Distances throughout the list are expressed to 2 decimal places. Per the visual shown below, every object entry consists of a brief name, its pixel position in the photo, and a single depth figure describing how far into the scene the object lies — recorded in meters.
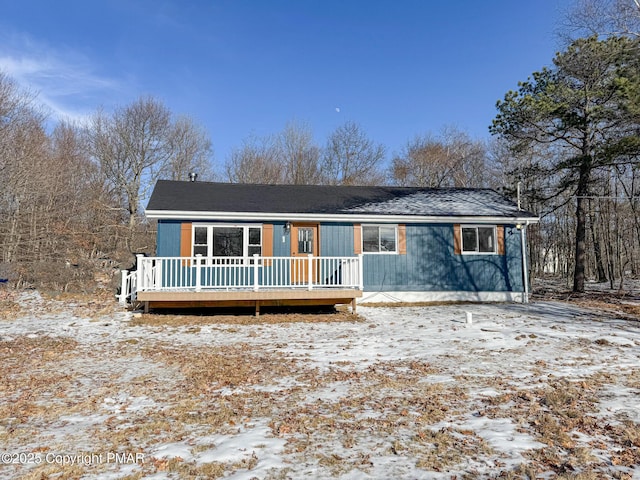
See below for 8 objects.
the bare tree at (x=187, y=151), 26.56
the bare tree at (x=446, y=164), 28.66
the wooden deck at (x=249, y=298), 9.27
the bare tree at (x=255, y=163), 28.97
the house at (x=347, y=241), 11.09
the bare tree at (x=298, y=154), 29.44
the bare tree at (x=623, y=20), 11.43
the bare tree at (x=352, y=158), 29.47
